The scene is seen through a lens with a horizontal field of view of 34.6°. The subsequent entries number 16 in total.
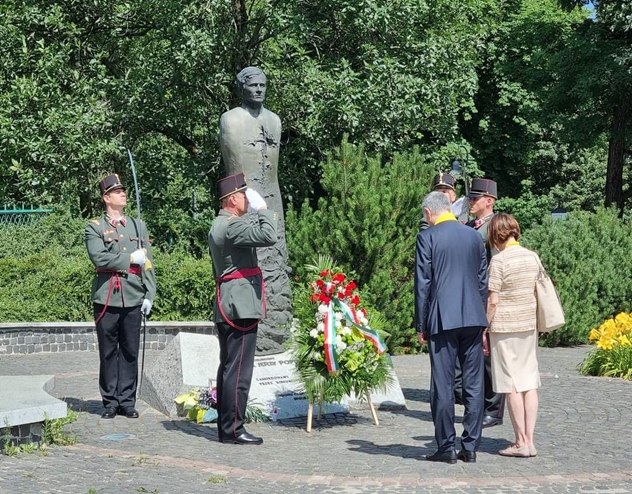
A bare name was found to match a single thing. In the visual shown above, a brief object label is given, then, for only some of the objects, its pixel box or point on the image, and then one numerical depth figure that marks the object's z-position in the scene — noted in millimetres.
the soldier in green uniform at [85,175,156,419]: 9039
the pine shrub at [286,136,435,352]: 14258
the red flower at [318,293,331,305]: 8523
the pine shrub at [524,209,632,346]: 15672
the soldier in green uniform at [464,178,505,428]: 8648
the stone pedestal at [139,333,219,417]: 9234
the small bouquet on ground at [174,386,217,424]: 8805
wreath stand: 8484
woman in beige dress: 7363
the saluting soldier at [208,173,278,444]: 7746
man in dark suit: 7094
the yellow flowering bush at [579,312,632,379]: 11664
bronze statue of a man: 9766
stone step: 7273
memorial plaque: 9008
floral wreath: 8375
